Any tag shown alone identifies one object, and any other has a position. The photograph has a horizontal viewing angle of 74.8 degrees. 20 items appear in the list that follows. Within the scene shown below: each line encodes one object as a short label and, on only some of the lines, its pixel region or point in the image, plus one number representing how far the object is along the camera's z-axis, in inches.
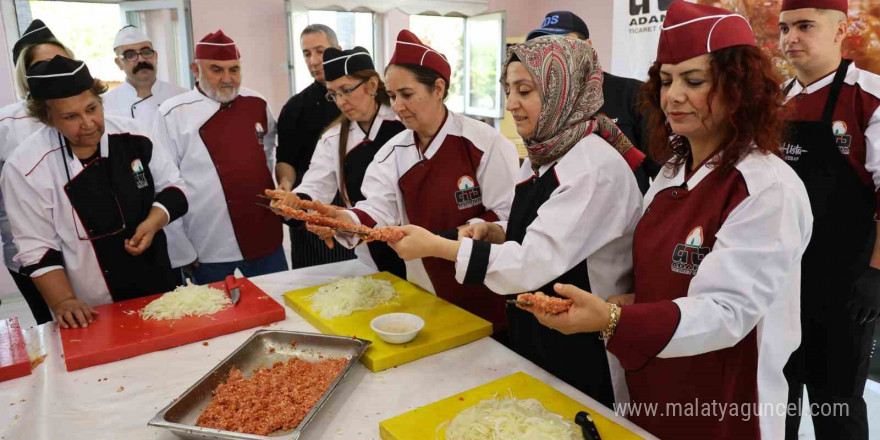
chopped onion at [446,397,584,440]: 53.8
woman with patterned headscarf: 69.0
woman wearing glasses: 117.6
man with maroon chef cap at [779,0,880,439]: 95.6
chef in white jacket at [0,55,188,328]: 92.0
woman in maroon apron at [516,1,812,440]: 53.7
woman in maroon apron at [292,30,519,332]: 99.7
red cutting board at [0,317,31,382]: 71.1
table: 61.1
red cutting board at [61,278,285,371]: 75.7
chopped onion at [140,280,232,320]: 86.1
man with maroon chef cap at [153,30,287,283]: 135.5
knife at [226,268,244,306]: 90.3
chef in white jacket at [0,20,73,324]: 116.9
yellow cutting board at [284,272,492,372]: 74.2
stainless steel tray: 56.2
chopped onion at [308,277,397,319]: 87.4
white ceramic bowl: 75.3
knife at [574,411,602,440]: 54.1
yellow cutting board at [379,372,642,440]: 56.1
